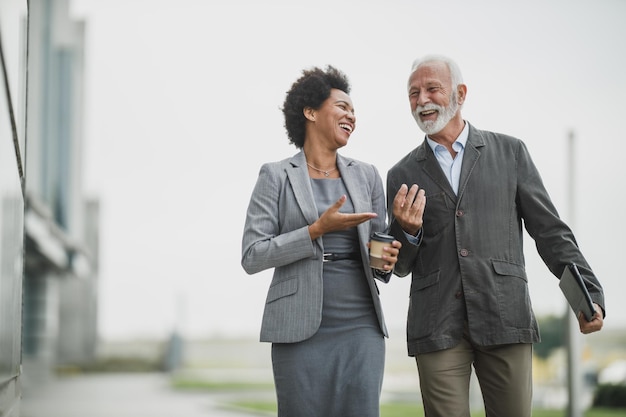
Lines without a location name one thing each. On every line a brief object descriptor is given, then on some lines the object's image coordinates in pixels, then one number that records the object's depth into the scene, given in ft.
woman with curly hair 12.73
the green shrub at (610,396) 56.13
